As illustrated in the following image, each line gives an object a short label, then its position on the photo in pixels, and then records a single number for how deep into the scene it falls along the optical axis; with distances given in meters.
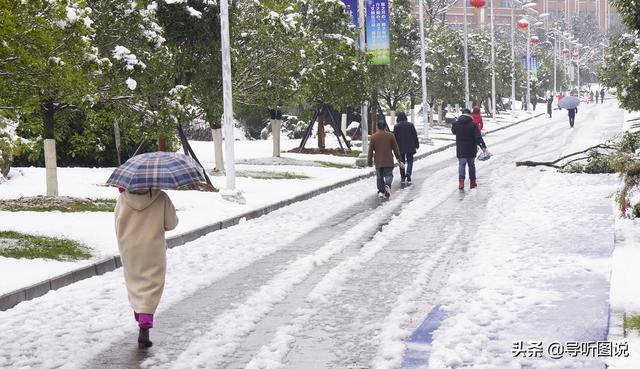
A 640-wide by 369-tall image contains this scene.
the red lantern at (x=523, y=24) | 73.19
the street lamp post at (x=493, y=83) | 67.75
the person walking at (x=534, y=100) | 106.36
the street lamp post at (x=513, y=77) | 81.50
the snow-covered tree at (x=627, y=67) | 22.62
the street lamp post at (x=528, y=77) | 81.04
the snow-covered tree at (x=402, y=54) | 47.03
